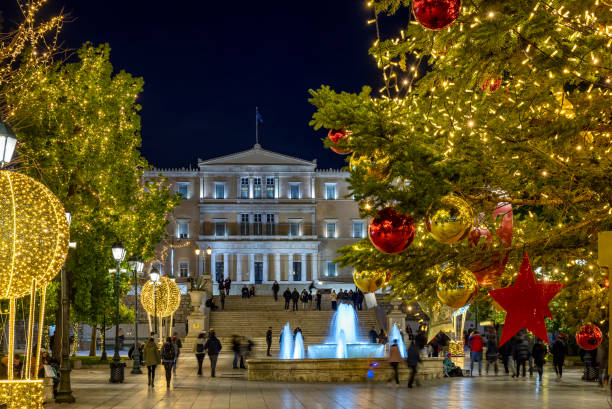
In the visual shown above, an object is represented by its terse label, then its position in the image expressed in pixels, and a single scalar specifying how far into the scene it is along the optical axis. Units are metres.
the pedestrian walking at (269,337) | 33.66
